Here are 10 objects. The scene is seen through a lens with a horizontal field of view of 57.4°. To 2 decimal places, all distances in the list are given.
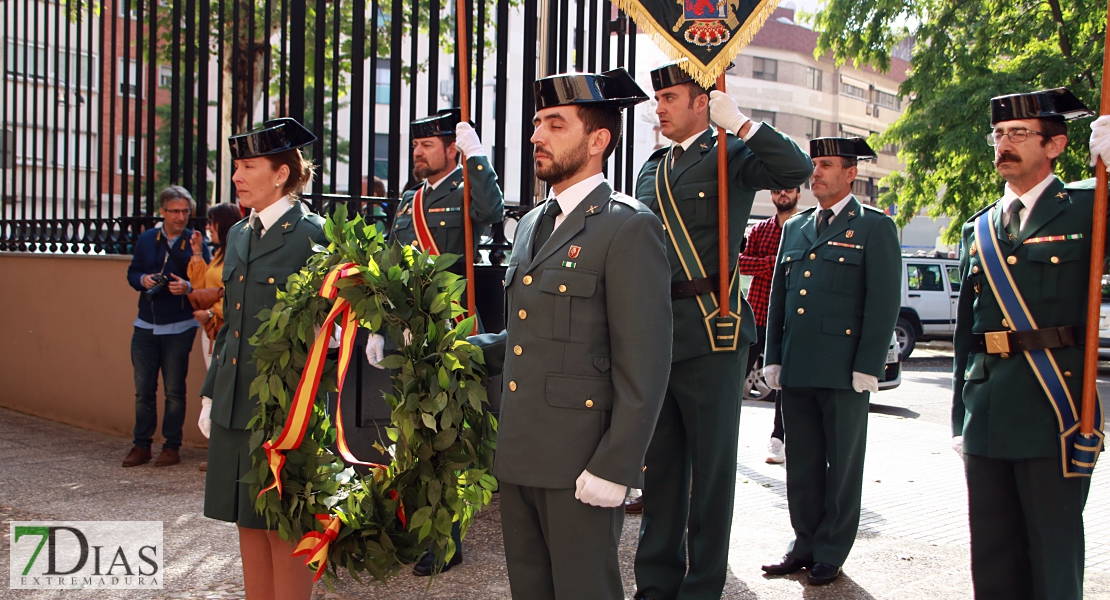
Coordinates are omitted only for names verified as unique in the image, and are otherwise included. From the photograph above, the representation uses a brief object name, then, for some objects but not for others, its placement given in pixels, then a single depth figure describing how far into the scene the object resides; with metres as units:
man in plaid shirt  7.41
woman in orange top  6.66
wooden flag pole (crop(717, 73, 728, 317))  4.01
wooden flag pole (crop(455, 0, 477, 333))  4.79
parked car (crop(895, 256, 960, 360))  18.67
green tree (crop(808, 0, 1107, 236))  17.09
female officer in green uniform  3.53
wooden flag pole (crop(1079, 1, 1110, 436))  3.35
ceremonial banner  4.25
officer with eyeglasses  3.45
